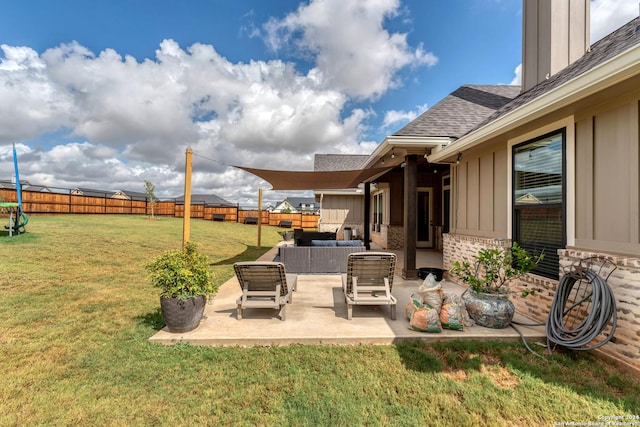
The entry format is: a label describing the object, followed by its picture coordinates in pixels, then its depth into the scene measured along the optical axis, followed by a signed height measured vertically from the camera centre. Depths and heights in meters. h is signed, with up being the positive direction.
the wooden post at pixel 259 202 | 12.10 +0.59
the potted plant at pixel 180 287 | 3.54 -0.99
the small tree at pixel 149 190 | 24.83 +2.18
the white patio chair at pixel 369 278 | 4.12 -1.01
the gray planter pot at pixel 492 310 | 3.71 -1.27
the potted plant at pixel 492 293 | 3.72 -1.08
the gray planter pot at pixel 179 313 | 3.53 -1.30
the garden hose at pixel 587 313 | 2.83 -1.05
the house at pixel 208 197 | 69.25 +4.58
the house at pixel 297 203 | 73.19 +3.51
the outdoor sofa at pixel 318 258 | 7.14 -1.11
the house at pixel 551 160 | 2.88 +0.92
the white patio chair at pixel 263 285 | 4.04 -1.11
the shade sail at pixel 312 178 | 7.93 +1.23
